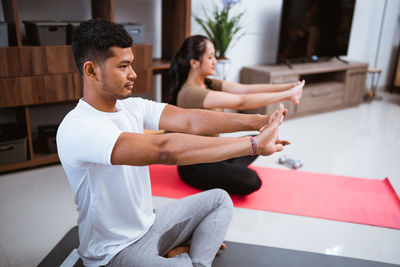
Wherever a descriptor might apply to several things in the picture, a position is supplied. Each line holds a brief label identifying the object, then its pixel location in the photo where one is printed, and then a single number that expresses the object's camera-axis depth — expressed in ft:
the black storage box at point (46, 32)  7.87
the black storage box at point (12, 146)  8.05
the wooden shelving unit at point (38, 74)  7.55
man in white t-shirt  3.47
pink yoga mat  7.00
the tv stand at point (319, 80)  12.59
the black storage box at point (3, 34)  7.30
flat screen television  13.06
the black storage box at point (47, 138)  8.84
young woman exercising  6.93
